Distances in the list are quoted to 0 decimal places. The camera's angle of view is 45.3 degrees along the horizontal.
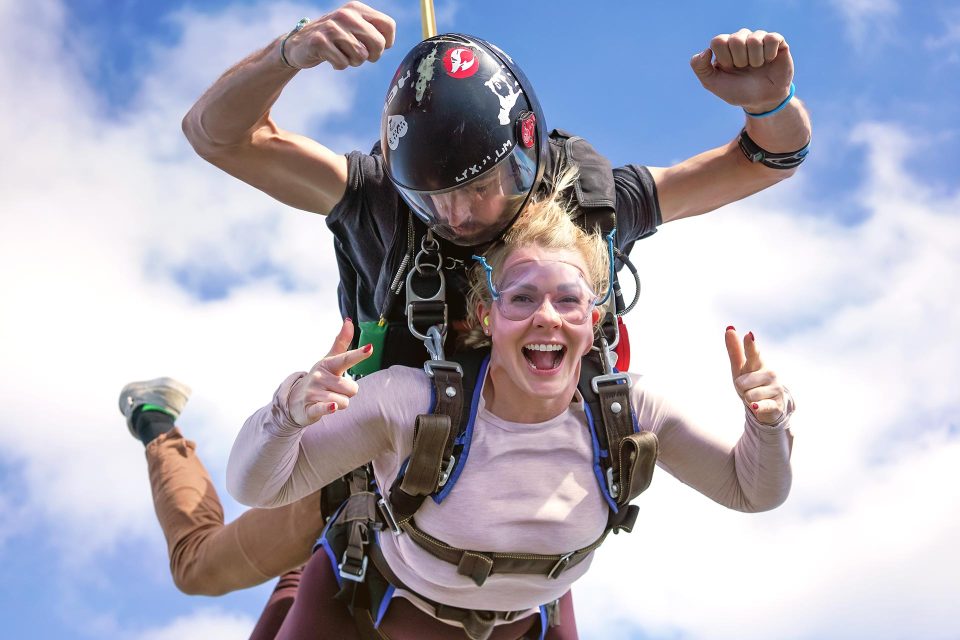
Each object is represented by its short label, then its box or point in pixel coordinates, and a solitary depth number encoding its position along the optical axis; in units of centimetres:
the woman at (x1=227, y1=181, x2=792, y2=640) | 316
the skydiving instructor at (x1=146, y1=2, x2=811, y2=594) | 324
